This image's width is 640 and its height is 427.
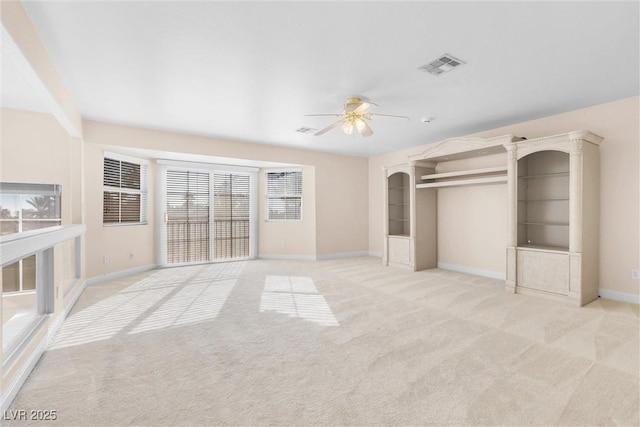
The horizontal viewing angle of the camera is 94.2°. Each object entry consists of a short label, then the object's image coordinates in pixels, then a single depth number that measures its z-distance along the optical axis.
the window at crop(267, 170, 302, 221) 7.27
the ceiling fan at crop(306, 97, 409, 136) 3.57
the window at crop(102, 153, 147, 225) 5.11
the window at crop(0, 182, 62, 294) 2.22
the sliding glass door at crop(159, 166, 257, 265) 6.18
